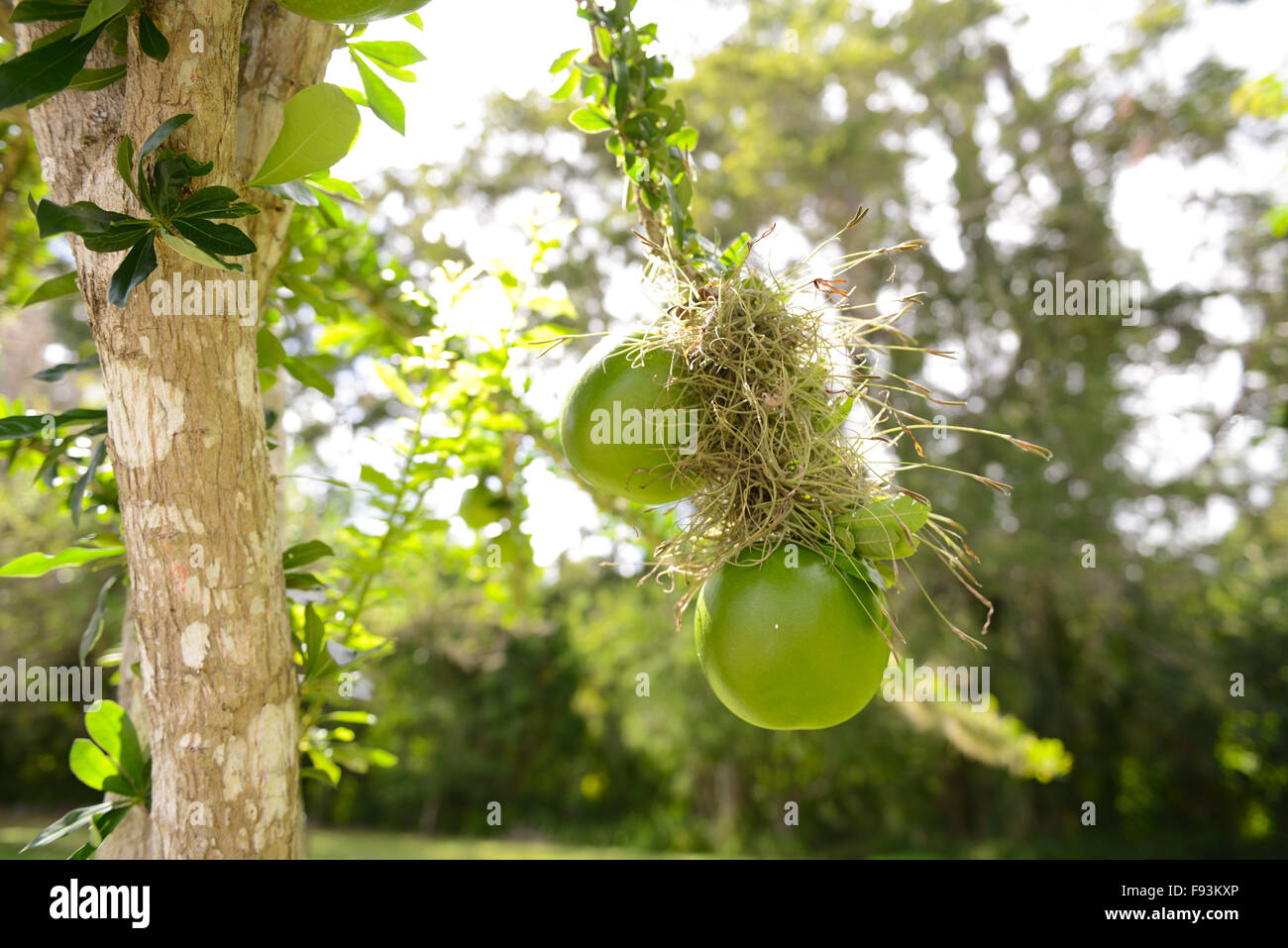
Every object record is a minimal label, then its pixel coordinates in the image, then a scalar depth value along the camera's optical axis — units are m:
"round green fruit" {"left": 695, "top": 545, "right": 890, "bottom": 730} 0.76
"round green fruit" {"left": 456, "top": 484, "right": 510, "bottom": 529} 1.58
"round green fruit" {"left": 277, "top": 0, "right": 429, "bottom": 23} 0.71
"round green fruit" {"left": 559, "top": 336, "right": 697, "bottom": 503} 0.85
